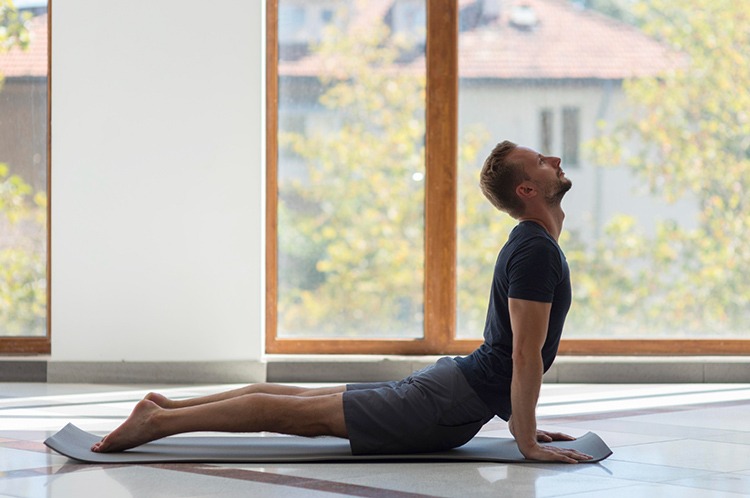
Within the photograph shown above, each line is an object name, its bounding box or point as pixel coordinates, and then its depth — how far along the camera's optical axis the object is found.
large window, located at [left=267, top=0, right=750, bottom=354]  6.74
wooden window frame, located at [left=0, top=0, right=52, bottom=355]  6.61
